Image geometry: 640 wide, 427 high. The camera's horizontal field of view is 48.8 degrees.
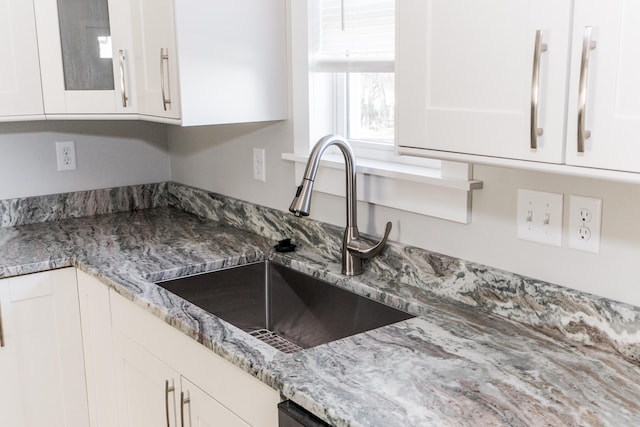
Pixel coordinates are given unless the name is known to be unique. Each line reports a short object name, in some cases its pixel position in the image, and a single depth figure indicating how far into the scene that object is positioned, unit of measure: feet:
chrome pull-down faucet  5.58
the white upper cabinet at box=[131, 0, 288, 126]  6.55
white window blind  6.08
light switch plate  4.83
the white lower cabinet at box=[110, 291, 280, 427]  4.78
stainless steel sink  6.29
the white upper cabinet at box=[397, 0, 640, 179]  3.33
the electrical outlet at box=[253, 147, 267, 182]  7.79
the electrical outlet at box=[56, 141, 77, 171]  8.86
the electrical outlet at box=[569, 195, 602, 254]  4.58
